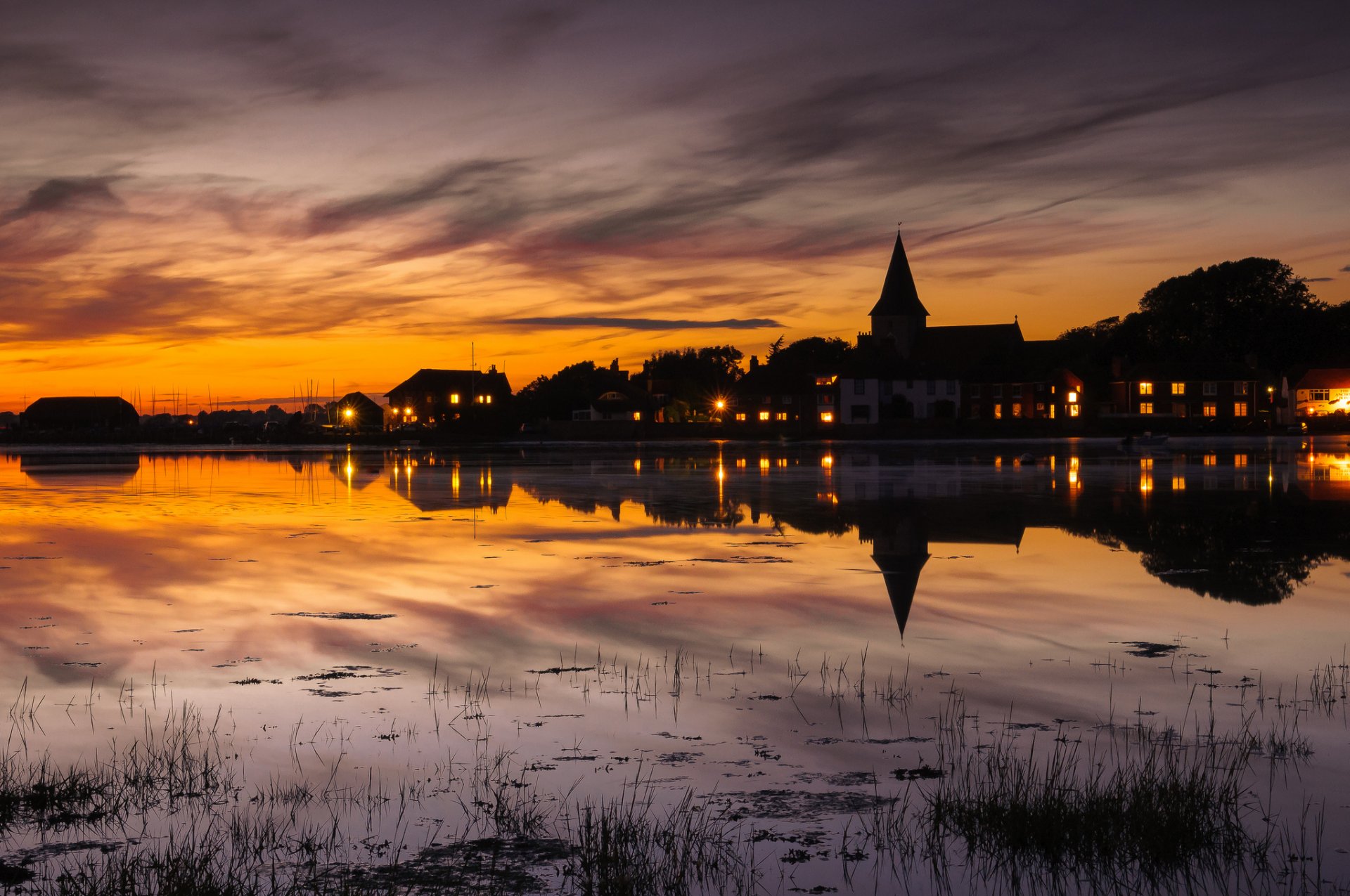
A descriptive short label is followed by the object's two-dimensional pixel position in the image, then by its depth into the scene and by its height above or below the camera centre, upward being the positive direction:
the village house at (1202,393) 140.38 +3.40
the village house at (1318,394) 142.50 +3.15
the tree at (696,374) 146.75 +8.39
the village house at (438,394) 174.25 +6.24
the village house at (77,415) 184.75 +4.27
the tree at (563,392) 155.88 +5.79
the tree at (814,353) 166.62 +11.06
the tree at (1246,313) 153.62 +14.32
